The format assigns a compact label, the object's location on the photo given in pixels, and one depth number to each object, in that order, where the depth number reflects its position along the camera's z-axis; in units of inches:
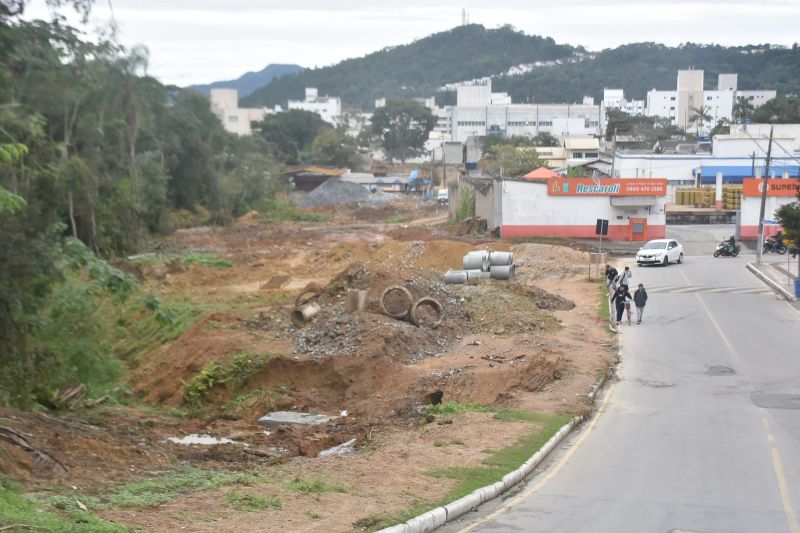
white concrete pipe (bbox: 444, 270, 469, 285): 1412.4
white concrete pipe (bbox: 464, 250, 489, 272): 1513.3
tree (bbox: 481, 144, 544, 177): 3865.4
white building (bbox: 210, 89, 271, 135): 7785.4
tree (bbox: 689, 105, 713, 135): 6181.6
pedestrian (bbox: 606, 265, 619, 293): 1396.2
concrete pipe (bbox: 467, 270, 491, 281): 1492.4
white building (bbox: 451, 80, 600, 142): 7027.6
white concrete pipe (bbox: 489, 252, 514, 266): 1517.0
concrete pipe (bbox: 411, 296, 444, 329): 1090.1
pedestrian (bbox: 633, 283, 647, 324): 1182.5
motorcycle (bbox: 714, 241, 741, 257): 1969.7
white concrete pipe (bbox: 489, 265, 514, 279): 1504.7
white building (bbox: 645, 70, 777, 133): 7573.8
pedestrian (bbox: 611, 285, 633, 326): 1187.3
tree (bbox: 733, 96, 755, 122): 6072.8
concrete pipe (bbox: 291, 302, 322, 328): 1113.4
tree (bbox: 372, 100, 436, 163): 6919.3
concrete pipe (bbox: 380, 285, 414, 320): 1105.4
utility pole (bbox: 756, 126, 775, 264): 1803.6
